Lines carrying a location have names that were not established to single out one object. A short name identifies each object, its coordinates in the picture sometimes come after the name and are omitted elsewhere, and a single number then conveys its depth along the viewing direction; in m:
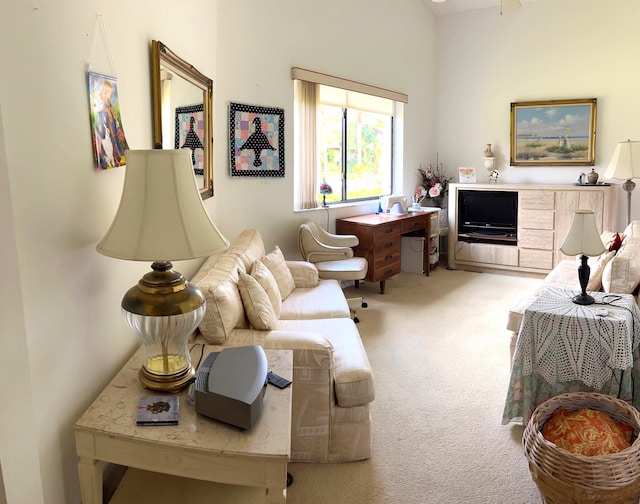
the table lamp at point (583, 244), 2.69
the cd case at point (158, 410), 1.63
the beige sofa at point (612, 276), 3.23
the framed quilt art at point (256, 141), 4.12
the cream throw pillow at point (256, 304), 2.62
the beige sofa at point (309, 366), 2.38
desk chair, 4.57
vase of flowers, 6.66
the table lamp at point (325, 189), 5.18
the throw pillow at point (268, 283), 3.07
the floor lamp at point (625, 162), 5.07
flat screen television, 6.34
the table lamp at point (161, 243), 1.66
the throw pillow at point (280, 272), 3.61
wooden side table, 1.52
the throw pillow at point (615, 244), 3.90
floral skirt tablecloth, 2.52
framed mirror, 2.50
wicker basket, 1.96
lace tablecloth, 2.46
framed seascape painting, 6.23
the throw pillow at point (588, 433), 2.08
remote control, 1.89
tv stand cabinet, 5.77
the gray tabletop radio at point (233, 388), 1.59
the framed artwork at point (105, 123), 1.79
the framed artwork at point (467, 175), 6.70
